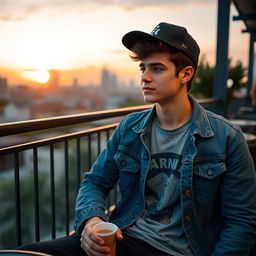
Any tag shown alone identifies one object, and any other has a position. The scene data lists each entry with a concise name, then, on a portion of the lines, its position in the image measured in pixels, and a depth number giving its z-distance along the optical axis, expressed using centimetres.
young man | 107
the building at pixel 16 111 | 5297
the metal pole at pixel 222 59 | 394
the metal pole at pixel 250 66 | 731
